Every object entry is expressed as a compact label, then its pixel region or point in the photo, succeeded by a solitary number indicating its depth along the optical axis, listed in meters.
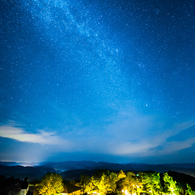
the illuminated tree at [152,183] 34.72
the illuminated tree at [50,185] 32.28
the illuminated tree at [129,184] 39.33
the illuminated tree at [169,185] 32.50
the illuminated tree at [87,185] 39.25
